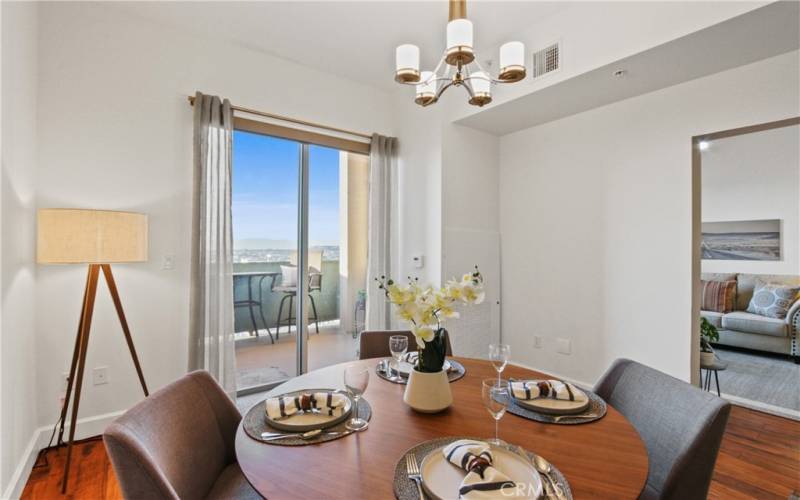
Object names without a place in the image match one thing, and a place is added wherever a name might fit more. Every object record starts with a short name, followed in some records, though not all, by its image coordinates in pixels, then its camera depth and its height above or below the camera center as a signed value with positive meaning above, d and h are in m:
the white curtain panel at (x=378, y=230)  3.48 +0.19
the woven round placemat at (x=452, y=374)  1.51 -0.53
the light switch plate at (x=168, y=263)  2.56 -0.10
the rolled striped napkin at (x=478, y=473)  0.79 -0.50
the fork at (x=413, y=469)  0.85 -0.53
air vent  2.50 +1.31
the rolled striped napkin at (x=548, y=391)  1.26 -0.48
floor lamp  1.83 +0.02
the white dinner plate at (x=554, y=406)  1.18 -0.51
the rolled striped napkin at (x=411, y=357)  1.70 -0.50
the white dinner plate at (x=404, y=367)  1.58 -0.52
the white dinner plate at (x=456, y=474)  0.80 -0.52
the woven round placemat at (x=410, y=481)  0.81 -0.53
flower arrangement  1.18 -0.18
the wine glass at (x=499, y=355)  1.30 -0.37
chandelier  1.50 +0.85
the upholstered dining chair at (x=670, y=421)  0.98 -0.53
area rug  2.81 -1.14
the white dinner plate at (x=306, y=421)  1.08 -0.52
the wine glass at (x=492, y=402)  1.00 -0.41
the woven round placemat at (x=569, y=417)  1.14 -0.52
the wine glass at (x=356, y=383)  1.16 -0.42
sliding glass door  3.06 -0.04
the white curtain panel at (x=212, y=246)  2.58 +0.02
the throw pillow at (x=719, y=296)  4.54 -0.56
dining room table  0.84 -0.53
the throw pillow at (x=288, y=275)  3.24 -0.23
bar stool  3.26 -0.37
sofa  3.85 -0.81
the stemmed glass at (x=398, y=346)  1.48 -0.38
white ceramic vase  1.21 -0.47
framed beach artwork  4.54 +0.15
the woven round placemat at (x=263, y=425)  1.03 -0.53
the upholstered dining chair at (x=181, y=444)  0.84 -0.54
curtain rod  2.80 +1.08
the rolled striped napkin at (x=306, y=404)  1.15 -0.49
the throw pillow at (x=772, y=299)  4.02 -0.53
